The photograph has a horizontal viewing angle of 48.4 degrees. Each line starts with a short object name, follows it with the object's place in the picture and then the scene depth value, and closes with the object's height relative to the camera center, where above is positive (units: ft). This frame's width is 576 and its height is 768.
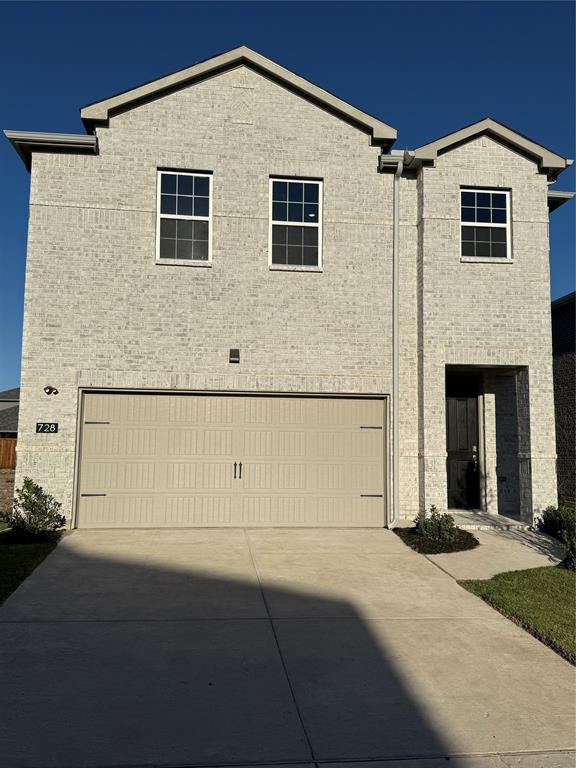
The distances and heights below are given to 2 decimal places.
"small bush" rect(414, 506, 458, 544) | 33.68 -5.19
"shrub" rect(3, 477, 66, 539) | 32.76 -4.75
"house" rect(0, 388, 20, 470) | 48.11 -0.06
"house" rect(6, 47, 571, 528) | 36.55 +7.47
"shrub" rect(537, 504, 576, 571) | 34.19 -5.03
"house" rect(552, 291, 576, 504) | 52.38 +3.70
